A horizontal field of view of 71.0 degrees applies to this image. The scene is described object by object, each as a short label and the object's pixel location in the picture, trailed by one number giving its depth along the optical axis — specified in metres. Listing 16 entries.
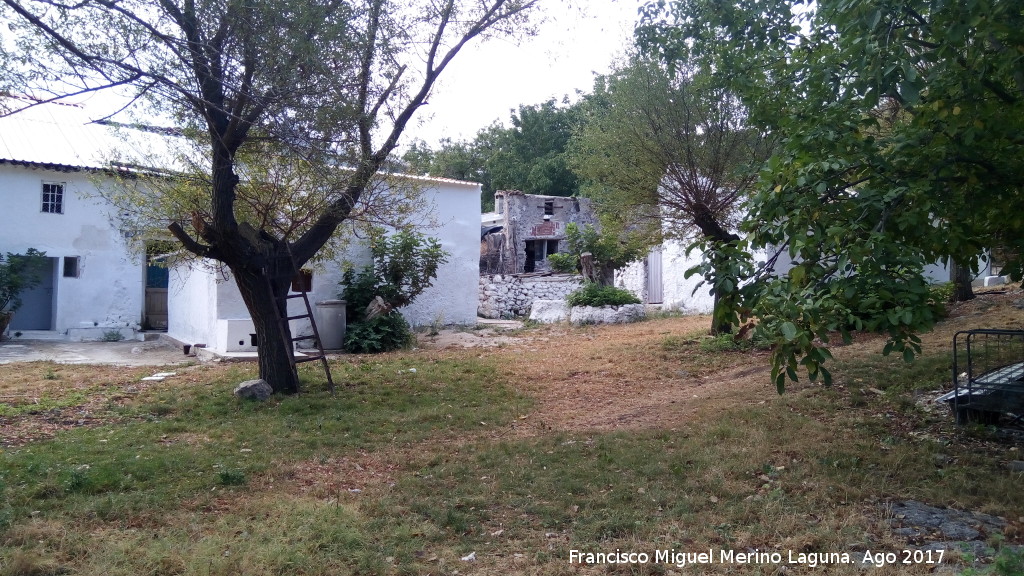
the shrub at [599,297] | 18.19
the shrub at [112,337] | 17.17
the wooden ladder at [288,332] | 9.26
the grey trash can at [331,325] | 14.01
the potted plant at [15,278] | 15.80
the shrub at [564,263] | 23.17
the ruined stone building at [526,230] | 27.64
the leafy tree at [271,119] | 7.01
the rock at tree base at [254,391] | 8.80
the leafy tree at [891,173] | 4.25
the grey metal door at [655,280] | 23.09
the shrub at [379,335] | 13.73
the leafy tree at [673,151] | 12.19
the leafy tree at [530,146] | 34.50
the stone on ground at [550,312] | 18.83
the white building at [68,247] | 16.73
